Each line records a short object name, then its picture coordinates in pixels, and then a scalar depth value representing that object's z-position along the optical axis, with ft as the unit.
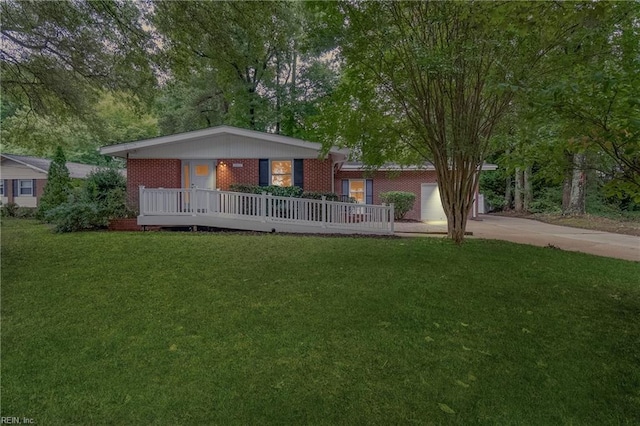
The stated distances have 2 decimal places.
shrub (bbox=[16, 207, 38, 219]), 54.64
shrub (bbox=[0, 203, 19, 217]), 57.28
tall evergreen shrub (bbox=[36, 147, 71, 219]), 46.39
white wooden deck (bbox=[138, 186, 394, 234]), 32.19
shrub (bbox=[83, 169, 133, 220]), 34.40
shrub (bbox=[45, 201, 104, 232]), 30.30
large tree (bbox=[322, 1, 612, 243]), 20.47
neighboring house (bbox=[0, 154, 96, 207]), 69.62
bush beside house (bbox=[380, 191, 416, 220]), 51.01
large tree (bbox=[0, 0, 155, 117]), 21.16
